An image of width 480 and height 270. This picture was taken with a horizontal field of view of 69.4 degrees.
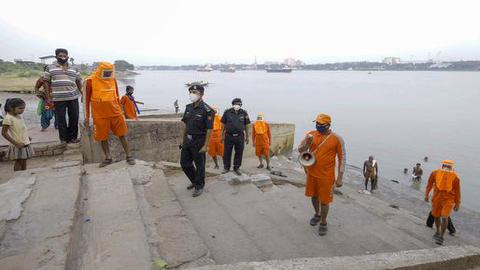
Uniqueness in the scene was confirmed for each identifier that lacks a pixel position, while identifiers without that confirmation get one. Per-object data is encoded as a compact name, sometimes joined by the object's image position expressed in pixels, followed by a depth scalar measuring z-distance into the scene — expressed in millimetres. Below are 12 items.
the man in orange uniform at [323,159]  4266
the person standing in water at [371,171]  12609
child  5020
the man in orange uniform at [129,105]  8867
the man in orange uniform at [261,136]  9055
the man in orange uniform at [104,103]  5277
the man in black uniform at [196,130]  4797
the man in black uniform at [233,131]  6840
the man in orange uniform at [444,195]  5488
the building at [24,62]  66038
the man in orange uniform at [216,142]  8906
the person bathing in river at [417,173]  16017
